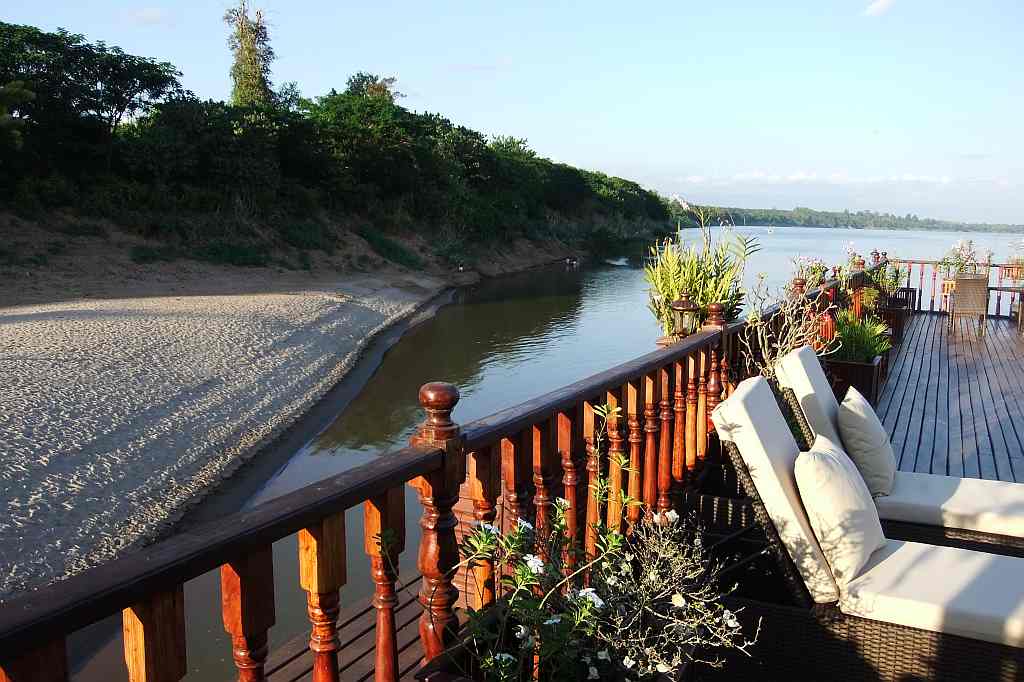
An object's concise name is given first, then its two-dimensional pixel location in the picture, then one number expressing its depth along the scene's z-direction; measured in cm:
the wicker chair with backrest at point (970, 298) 1079
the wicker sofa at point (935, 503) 294
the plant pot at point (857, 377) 611
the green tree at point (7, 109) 1727
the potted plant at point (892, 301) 927
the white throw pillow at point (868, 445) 323
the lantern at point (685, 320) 456
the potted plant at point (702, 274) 474
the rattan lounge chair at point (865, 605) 221
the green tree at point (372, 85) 4753
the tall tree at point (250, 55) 3384
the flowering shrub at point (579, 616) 155
